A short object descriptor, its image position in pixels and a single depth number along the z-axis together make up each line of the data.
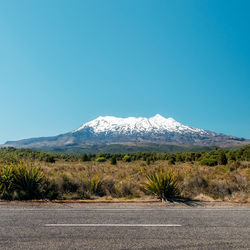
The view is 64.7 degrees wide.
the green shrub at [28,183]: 9.45
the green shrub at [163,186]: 9.55
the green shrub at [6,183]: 9.20
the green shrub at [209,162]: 24.80
